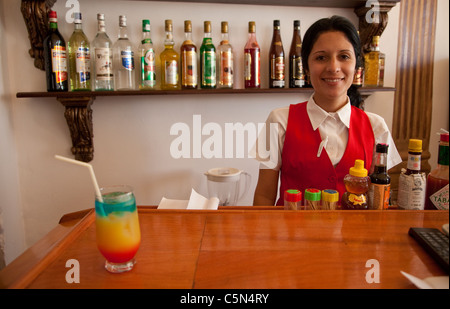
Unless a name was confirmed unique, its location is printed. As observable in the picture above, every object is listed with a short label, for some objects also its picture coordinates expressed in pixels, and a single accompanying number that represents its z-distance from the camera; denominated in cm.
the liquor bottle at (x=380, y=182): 88
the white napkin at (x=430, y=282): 52
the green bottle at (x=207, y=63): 177
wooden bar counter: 55
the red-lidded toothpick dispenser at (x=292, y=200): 89
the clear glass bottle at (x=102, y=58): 170
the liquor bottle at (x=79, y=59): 170
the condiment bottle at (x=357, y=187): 89
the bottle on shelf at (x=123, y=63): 175
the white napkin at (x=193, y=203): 94
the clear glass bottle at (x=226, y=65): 180
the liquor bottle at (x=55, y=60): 168
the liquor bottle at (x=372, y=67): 188
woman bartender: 127
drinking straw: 60
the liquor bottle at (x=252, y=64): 182
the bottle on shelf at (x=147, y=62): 173
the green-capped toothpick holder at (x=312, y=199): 89
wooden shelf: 171
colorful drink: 59
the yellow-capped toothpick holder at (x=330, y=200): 88
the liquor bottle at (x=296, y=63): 185
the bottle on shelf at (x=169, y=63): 176
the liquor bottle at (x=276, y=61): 184
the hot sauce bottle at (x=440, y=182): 85
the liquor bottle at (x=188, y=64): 176
